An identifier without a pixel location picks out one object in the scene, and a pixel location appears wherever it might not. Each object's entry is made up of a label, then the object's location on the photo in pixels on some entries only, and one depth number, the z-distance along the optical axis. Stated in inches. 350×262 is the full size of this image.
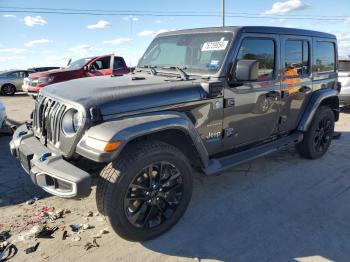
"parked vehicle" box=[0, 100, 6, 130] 259.8
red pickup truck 431.8
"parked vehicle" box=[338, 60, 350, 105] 349.4
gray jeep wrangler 107.8
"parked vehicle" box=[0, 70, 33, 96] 660.1
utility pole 751.7
